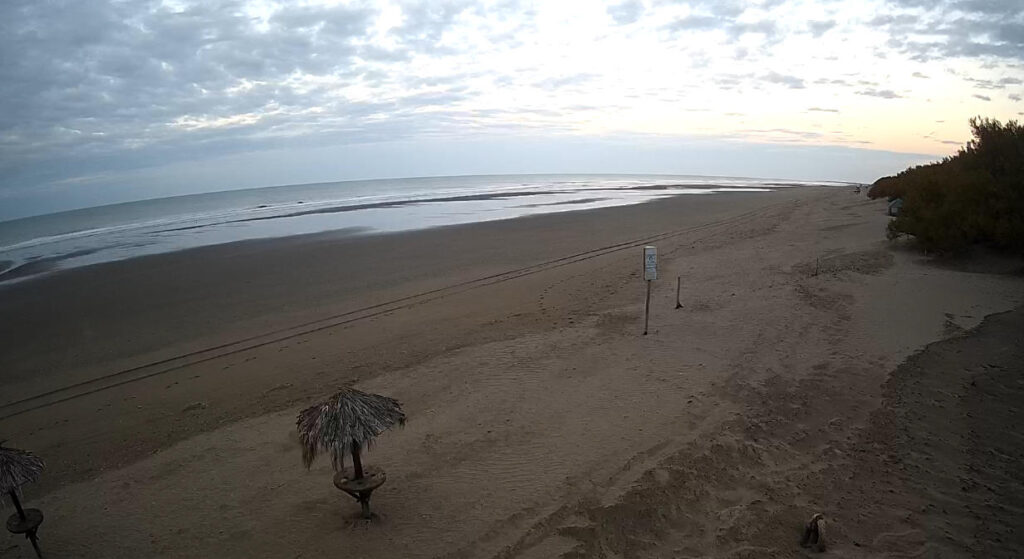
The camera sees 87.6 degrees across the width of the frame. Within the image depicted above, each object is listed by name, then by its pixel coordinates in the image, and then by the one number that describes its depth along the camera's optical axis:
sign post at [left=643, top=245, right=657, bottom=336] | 9.54
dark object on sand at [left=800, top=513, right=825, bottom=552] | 4.59
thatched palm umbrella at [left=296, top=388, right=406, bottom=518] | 4.65
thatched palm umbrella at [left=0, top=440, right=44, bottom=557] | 4.55
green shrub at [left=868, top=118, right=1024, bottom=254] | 13.24
